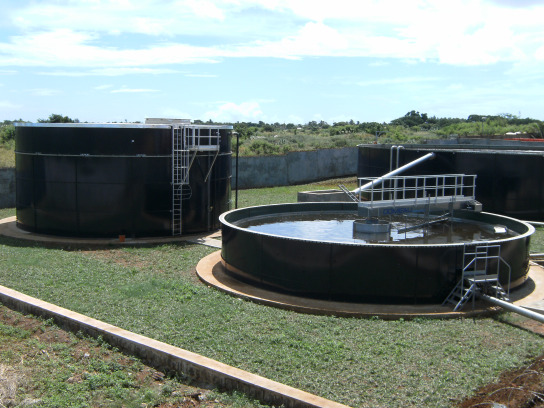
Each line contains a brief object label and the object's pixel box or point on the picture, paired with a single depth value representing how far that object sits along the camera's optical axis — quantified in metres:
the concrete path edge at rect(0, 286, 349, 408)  8.77
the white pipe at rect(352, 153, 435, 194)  24.77
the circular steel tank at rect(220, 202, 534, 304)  13.20
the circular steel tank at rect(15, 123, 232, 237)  21.14
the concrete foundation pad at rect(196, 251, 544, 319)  12.68
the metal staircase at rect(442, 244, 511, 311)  13.14
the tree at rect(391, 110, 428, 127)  125.91
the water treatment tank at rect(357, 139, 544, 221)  24.94
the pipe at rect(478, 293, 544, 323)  11.61
